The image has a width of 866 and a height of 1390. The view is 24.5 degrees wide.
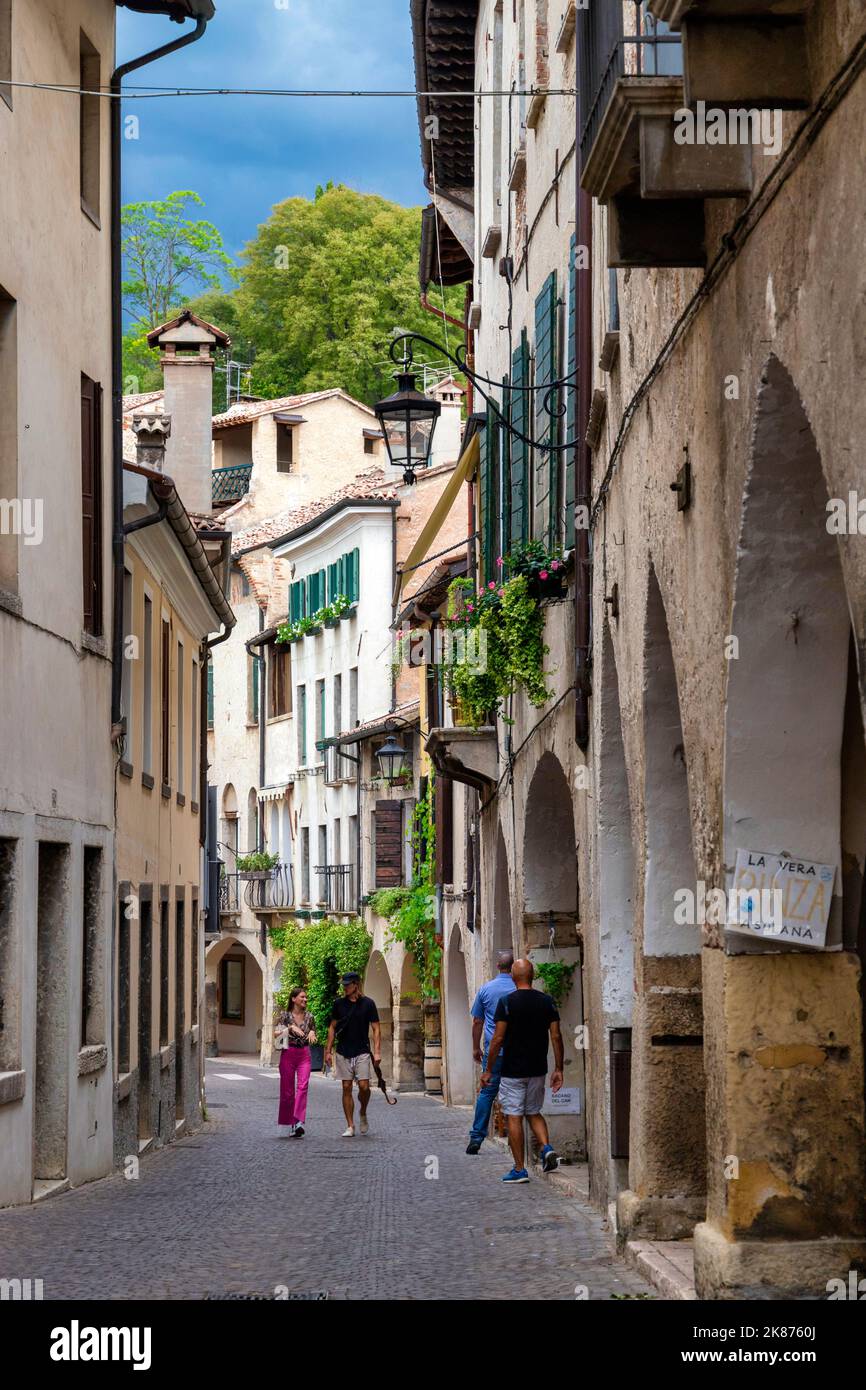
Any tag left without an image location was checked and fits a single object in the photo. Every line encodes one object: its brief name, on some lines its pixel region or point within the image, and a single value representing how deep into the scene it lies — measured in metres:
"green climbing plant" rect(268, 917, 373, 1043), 40.97
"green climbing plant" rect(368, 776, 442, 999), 33.50
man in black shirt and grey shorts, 13.24
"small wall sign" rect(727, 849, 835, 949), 6.74
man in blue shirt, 14.04
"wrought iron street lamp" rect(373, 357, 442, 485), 16.77
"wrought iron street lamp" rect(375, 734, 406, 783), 33.78
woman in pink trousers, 19.39
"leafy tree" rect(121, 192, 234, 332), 67.81
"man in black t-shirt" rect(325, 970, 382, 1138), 18.75
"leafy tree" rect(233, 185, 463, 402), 62.25
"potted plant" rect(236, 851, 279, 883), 50.31
